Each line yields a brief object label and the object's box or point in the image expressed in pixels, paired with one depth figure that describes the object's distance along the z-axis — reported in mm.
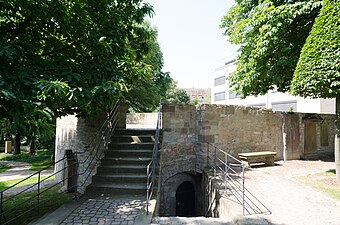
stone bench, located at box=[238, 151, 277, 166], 8812
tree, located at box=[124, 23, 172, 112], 17016
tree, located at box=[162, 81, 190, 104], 35812
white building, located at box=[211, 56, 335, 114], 20656
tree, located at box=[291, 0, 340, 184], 5748
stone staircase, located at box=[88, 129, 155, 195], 5488
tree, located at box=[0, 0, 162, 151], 3373
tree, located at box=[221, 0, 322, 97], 7121
